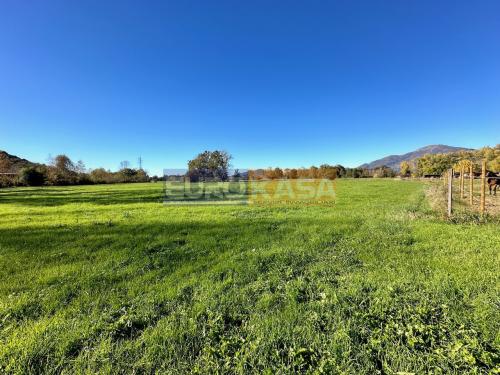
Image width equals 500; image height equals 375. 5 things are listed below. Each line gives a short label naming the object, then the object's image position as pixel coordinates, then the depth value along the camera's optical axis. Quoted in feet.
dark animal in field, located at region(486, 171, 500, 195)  48.14
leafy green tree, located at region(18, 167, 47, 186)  152.66
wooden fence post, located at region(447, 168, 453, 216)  29.07
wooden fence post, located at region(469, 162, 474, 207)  34.53
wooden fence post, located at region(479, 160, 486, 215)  27.91
